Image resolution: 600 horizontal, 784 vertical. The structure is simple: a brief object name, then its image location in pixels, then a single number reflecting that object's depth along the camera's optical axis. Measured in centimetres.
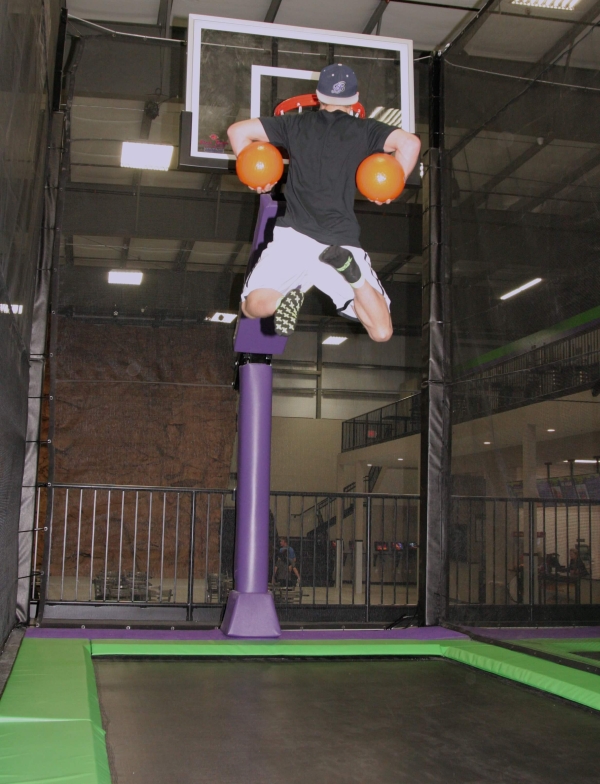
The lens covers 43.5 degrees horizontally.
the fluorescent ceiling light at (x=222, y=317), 569
